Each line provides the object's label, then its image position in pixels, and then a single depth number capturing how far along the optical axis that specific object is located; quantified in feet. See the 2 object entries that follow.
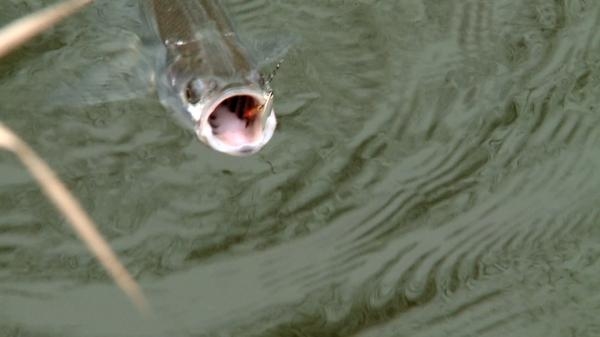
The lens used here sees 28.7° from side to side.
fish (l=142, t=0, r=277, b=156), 14.69
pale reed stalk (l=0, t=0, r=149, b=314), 15.66
